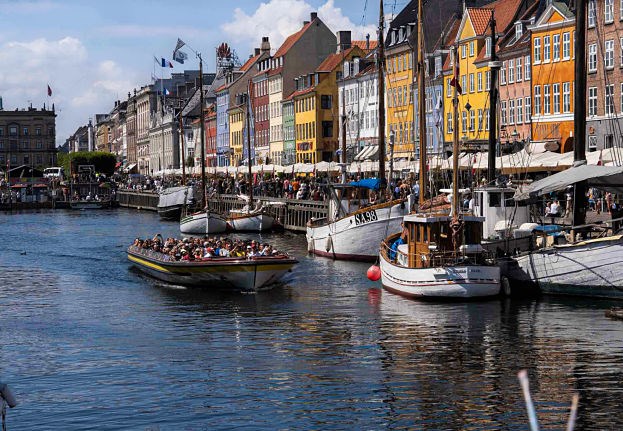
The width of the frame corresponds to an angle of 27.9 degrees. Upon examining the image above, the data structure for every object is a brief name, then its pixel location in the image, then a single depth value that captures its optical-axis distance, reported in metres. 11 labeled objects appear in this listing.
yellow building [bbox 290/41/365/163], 134.38
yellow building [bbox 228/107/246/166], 167.75
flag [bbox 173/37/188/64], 117.12
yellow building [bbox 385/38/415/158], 108.25
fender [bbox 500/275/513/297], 42.29
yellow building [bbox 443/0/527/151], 95.56
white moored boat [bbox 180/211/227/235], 85.62
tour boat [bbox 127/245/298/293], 47.88
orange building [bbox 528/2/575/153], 80.50
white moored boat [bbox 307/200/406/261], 58.41
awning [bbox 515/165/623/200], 42.84
